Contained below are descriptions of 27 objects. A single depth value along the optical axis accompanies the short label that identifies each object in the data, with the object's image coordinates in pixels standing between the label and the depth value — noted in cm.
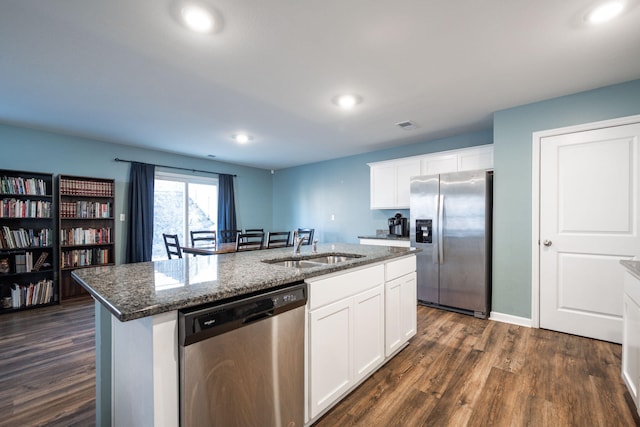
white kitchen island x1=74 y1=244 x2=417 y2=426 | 104
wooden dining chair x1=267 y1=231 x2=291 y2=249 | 379
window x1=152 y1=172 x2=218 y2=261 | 529
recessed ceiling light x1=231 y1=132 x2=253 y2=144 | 421
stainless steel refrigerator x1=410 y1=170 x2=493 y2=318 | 340
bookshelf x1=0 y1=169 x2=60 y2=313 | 366
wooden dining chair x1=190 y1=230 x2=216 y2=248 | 452
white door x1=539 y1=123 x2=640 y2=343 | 266
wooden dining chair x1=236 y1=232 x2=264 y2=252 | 348
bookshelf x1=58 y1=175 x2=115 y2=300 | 410
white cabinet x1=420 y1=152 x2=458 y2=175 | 402
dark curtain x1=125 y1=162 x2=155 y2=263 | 477
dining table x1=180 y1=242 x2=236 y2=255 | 355
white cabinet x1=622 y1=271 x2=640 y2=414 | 161
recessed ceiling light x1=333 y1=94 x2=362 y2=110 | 293
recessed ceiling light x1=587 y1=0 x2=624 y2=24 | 169
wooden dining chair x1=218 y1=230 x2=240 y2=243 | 516
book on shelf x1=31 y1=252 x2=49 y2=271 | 386
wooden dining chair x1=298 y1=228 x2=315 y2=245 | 496
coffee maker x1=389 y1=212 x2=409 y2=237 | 473
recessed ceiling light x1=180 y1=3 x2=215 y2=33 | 168
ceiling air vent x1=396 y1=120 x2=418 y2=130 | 374
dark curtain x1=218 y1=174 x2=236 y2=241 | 611
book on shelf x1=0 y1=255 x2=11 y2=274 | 363
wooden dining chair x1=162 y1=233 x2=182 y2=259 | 349
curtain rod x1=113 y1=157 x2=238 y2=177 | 472
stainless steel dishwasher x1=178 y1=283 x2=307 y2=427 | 108
